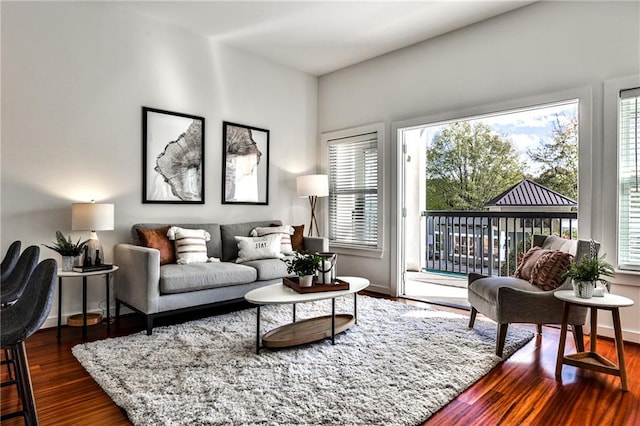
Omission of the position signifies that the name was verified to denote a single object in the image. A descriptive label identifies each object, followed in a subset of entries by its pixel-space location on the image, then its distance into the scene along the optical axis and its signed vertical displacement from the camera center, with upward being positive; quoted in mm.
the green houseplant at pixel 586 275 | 2311 -393
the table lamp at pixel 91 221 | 3146 -81
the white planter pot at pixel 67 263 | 3078 -427
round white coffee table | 2617 -909
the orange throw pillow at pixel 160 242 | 3518 -296
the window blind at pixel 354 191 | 4984 +286
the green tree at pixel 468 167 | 8391 +1034
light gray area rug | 1874 -998
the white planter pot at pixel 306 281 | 2840 -529
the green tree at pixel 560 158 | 7520 +1097
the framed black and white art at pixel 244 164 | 4555 +597
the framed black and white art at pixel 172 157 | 3896 +587
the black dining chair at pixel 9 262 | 2145 -294
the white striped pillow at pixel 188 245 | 3580 -326
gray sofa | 3023 -608
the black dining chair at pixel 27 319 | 1396 -427
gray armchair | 2590 -677
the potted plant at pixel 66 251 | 3078 -326
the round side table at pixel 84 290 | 2982 -660
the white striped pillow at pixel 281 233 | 4328 -255
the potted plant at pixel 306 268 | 2842 -431
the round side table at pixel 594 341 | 2225 -814
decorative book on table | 3083 -473
